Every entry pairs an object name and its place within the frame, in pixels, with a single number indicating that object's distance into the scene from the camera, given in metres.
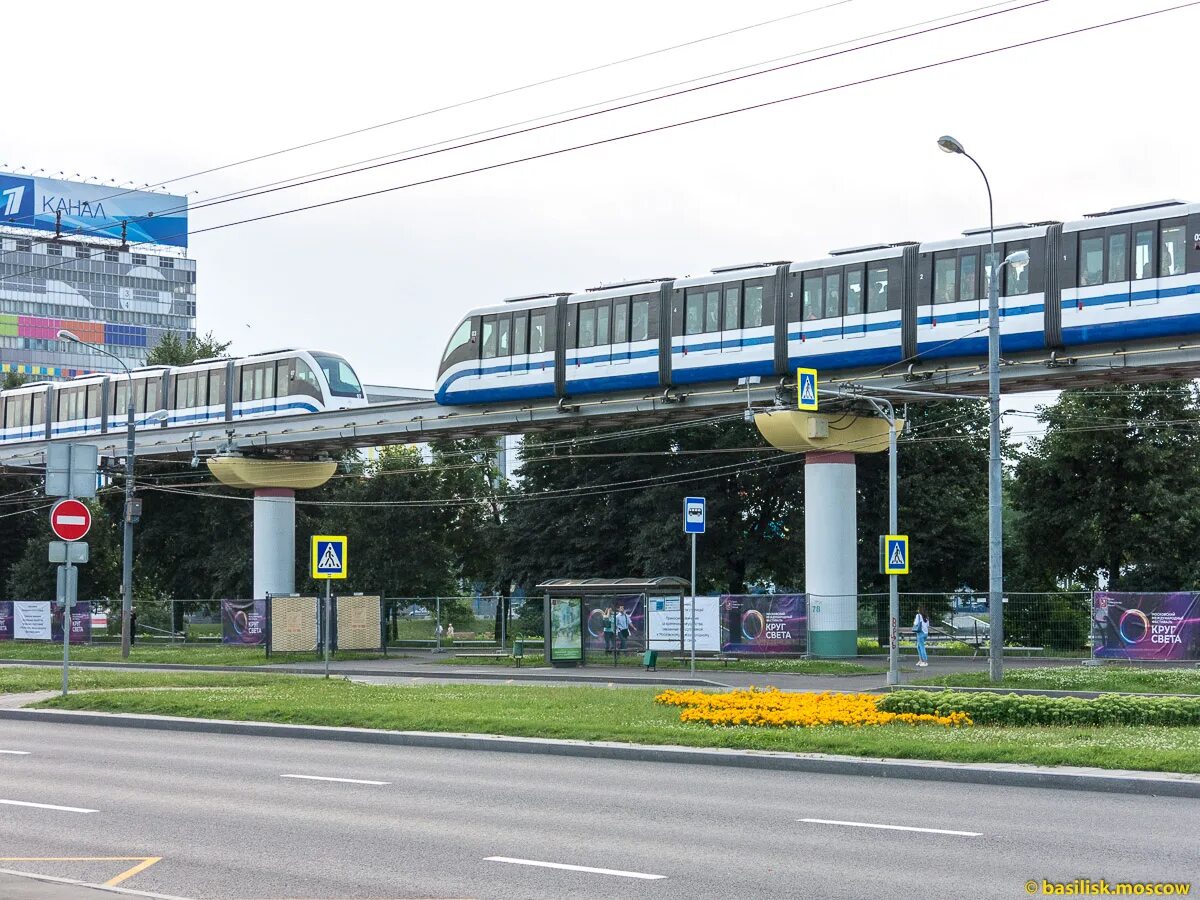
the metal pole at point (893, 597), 30.50
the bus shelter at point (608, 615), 39.38
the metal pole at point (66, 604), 24.43
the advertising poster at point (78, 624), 55.31
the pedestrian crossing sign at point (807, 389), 33.53
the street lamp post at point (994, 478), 27.47
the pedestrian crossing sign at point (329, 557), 30.17
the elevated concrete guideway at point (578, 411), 35.16
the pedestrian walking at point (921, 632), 38.47
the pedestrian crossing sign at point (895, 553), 30.59
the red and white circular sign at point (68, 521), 23.75
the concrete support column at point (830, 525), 42.38
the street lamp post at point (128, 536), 45.59
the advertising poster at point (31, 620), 56.03
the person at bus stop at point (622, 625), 39.91
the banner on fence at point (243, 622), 51.12
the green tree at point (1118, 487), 46.56
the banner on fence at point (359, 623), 46.31
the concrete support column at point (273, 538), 55.53
